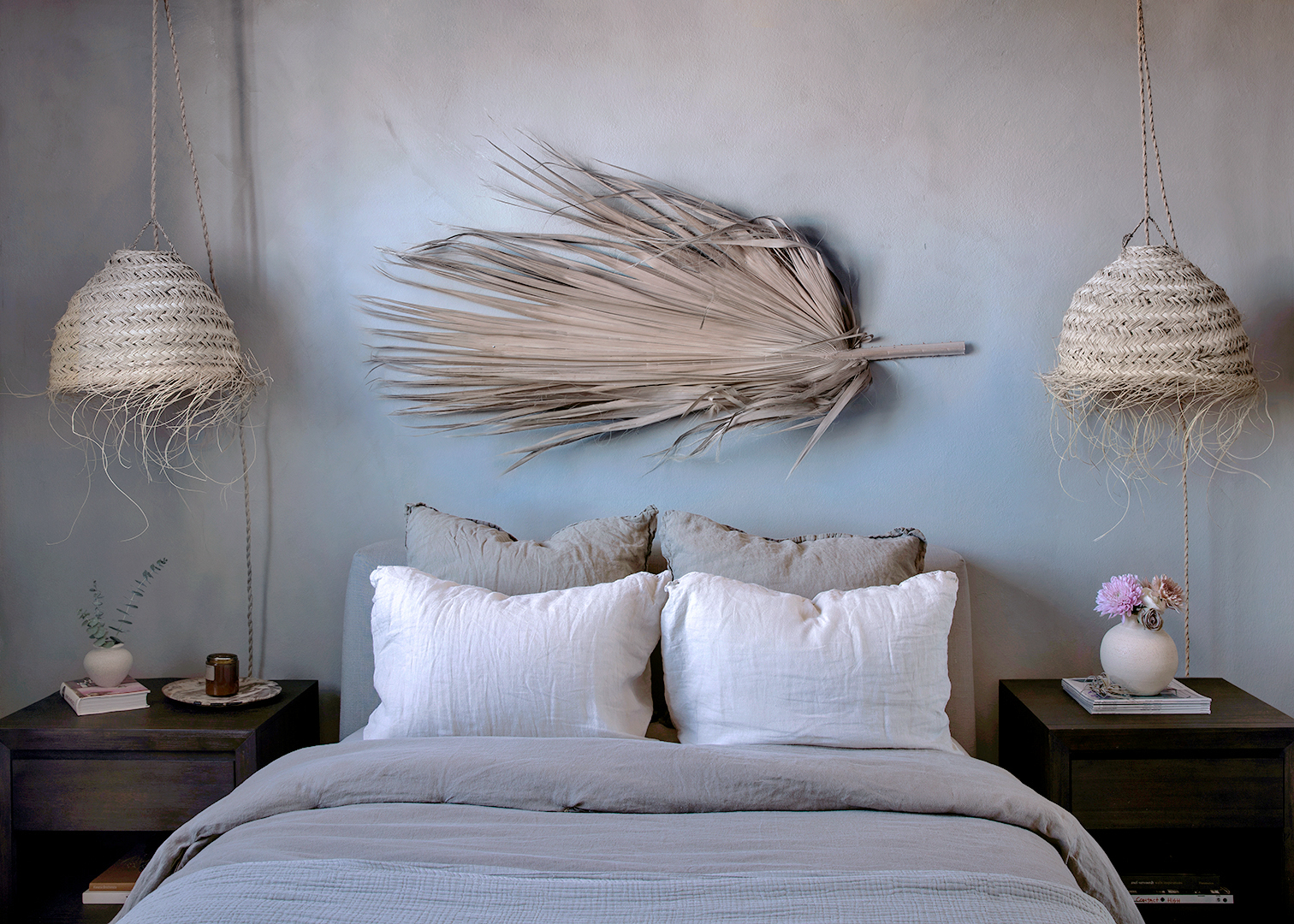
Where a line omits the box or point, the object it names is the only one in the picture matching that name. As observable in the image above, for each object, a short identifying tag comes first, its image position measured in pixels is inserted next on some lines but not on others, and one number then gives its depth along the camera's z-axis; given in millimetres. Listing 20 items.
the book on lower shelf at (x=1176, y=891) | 2096
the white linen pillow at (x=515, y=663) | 1862
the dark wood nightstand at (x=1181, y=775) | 2002
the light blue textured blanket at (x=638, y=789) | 1525
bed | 1268
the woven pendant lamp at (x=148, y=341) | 2129
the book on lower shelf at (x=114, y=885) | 2133
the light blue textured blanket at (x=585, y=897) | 1219
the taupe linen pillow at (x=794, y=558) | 2068
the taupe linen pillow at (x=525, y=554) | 2096
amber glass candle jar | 2217
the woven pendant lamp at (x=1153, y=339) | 2055
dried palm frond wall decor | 2408
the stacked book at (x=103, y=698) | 2166
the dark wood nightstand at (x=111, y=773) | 2055
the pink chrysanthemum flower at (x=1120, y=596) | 2127
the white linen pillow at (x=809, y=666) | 1849
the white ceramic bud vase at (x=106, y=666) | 2234
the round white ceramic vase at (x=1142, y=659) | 2102
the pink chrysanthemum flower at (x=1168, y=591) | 2133
